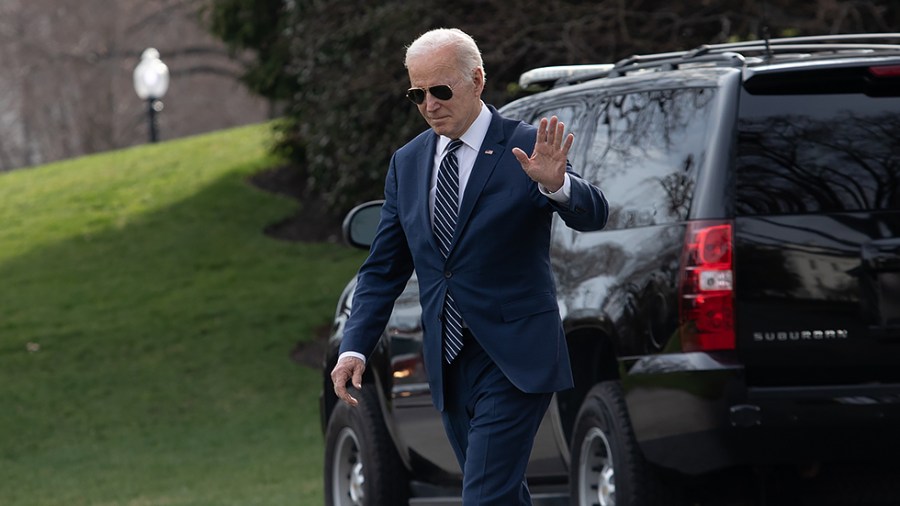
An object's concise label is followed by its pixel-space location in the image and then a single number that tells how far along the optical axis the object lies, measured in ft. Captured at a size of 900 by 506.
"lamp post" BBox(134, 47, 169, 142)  223.51
